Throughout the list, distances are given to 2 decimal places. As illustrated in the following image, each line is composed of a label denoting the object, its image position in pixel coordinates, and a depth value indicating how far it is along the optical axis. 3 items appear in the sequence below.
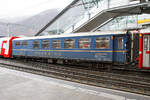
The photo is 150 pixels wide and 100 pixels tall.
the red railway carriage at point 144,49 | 9.09
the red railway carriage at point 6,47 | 18.50
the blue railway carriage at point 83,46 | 10.49
